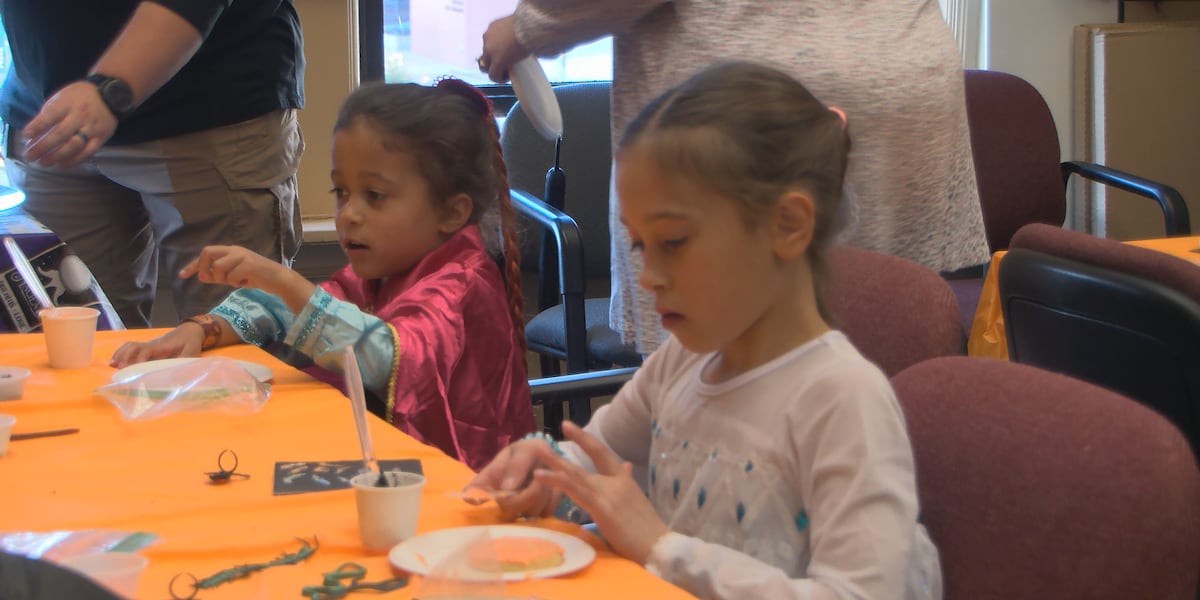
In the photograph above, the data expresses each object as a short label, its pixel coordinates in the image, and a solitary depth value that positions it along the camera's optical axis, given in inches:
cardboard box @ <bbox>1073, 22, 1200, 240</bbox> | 165.2
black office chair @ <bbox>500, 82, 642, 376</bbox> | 137.2
